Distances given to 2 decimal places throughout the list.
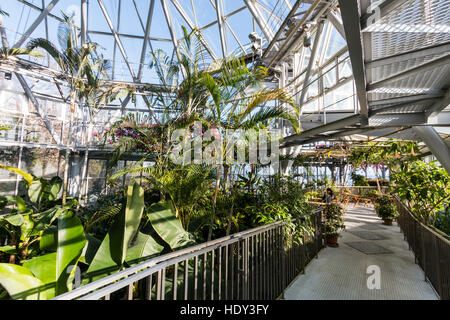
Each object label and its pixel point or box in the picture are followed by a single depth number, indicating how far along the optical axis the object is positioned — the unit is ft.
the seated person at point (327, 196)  22.95
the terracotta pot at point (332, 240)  17.92
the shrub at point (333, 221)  17.99
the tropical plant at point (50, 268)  5.29
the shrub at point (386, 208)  26.27
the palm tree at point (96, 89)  22.03
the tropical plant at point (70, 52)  20.44
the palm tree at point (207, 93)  10.98
